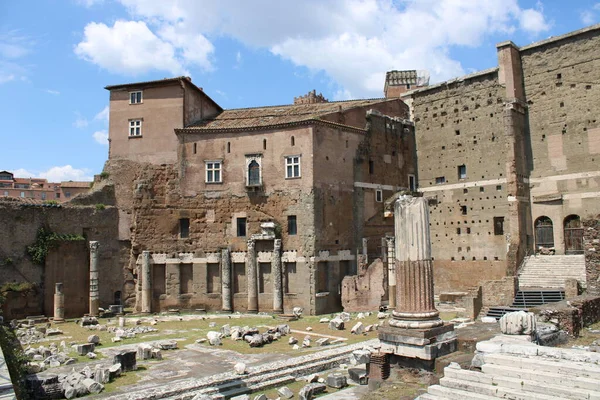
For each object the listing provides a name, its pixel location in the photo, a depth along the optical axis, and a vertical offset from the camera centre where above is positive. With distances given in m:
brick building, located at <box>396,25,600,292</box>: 26.73 +4.92
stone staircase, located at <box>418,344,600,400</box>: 7.40 -1.94
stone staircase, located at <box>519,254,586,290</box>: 24.23 -1.14
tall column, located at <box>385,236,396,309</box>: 26.22 -0.90
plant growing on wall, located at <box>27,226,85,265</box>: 27.55 +0.84
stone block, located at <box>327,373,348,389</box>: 12.91 -3.14
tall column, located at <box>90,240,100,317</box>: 27.52 -1.12
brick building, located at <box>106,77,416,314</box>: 28.03 +3.25
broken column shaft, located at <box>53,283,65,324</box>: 26.53 -2.19
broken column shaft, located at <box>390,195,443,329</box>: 10.69 -0.38
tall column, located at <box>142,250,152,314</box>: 28.64 -1.44
